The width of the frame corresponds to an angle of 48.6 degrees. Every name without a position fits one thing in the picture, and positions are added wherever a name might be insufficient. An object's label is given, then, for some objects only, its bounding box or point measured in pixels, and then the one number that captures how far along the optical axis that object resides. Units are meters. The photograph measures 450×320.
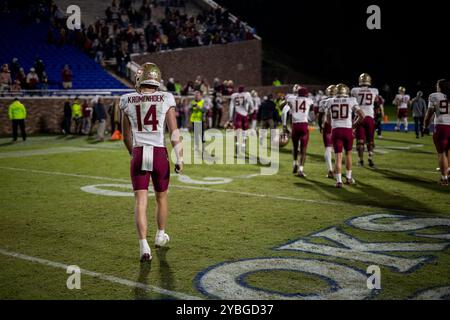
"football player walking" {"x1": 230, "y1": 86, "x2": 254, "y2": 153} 15.48
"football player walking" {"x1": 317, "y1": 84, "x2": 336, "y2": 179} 10.82
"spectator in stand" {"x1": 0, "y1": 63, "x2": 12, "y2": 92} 21.47
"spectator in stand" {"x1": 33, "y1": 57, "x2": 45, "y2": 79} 23.34
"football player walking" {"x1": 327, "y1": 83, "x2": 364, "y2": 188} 9.66
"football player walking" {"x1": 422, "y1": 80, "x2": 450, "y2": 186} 9.59
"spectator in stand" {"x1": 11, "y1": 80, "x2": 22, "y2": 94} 21.73
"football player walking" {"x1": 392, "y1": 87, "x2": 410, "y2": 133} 21.04
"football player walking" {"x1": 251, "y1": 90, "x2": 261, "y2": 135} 21.56
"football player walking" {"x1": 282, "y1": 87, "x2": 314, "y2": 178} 10.94
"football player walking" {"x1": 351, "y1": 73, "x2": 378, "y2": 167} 12.14
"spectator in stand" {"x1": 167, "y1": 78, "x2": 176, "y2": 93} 26.23
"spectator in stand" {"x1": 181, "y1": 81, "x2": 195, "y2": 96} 26.94
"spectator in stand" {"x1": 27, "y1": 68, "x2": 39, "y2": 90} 22.67
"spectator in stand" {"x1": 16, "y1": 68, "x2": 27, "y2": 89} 22.64
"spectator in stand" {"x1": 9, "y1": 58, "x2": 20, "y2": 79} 23.32
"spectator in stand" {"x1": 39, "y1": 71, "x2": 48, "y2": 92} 23.08
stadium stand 25.06
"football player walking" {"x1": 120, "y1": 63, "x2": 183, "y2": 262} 5.45
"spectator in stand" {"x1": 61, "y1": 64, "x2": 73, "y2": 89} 23.70
